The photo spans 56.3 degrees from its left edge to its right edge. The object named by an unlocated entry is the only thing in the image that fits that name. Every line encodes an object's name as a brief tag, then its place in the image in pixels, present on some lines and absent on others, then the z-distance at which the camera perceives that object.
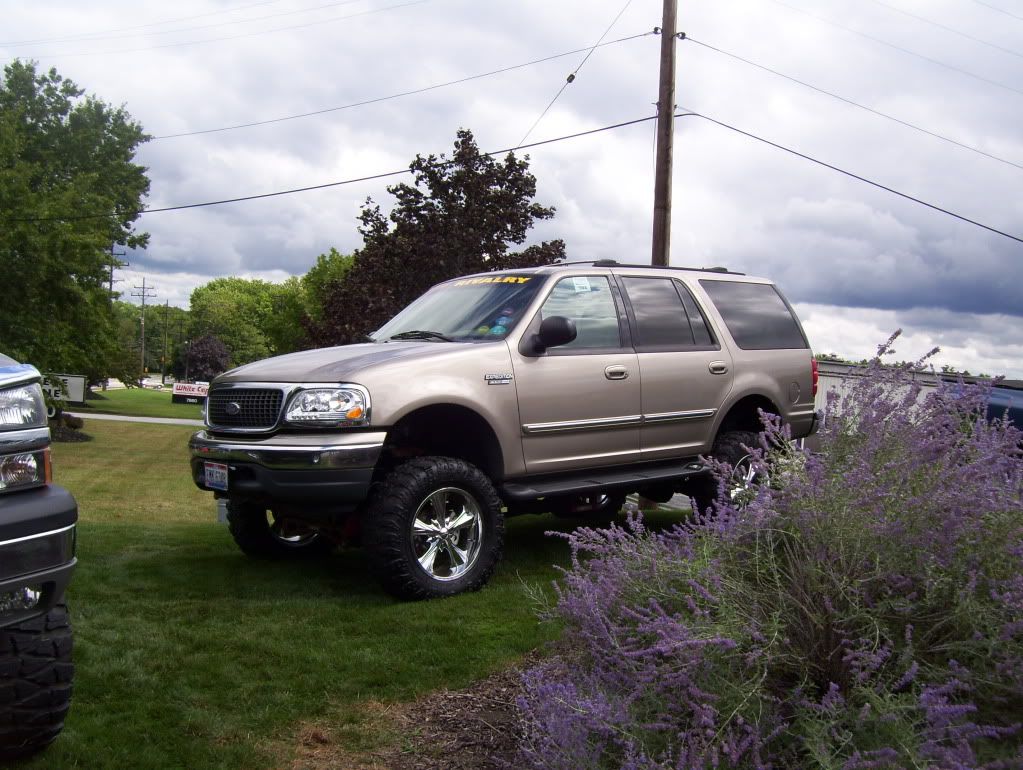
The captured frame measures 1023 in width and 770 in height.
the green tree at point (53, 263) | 28.08
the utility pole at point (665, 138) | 12.70
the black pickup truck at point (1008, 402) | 6.86
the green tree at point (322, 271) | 59.50
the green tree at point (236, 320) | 114.10
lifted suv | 5.49
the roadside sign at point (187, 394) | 69.69
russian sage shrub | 2.46
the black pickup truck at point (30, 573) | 3.04
